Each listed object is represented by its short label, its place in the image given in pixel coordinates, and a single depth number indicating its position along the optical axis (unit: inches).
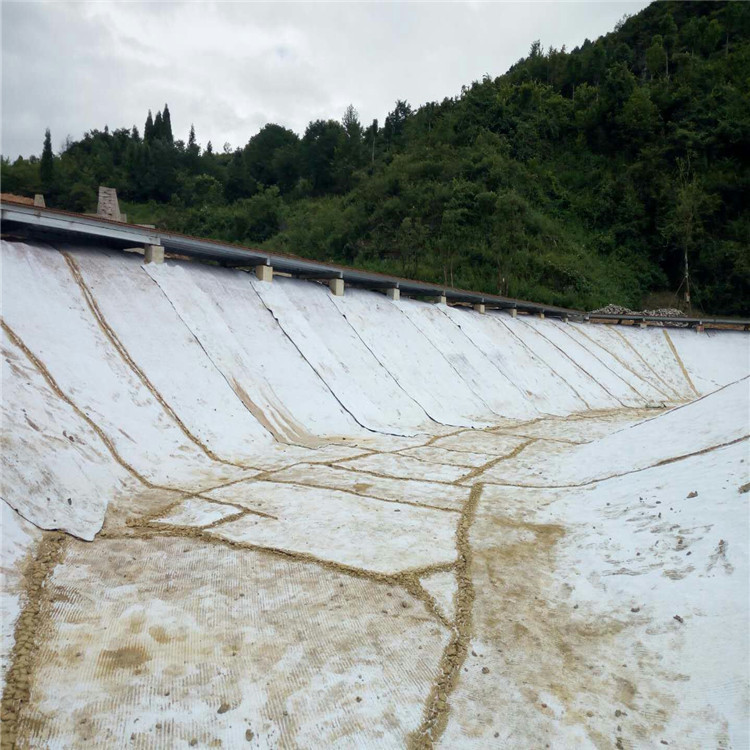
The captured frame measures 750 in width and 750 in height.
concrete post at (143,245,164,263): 354.0
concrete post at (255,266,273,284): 423.5
